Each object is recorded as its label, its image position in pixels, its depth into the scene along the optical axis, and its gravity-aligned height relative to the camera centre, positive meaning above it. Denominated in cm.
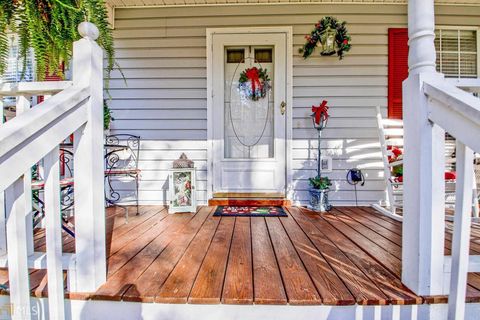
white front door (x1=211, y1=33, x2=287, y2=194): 305 +51
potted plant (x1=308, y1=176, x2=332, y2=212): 276 -39
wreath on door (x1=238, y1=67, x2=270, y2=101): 313 +97
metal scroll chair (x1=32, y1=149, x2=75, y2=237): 166 -18
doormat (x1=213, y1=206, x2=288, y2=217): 253 -57
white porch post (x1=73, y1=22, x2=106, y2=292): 105 -7
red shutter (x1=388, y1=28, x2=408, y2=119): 298 +117
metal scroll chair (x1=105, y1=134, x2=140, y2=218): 306 -1
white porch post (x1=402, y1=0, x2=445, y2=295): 103 -6
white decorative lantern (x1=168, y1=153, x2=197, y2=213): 267 -32
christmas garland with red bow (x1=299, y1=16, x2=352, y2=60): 281 +141
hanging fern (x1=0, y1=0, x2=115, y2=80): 95 +52
